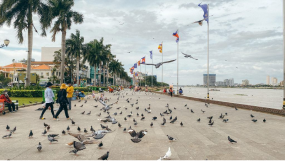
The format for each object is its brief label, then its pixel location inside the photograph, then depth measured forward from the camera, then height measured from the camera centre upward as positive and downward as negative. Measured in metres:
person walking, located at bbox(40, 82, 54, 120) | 9.59 -0.61
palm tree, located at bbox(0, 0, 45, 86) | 22.94 +7.22
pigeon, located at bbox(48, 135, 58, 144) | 5.45 -1.43
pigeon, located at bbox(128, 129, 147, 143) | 5.79 -1.40
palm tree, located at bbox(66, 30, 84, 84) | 48.50 +8.63
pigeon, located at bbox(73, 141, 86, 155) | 4.70 -1.39
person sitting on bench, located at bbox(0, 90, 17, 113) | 11.21 -0.93
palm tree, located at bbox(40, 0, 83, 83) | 28.48 +9.20
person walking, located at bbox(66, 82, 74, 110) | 11.73 -0.44
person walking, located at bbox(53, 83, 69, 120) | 9.54 -0.71
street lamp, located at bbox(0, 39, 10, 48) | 15.92 +3.03
